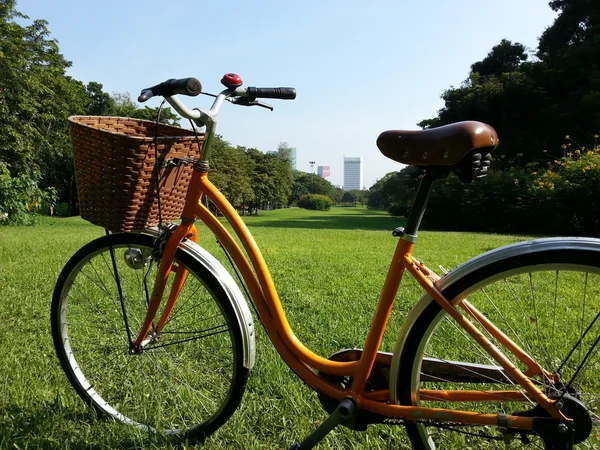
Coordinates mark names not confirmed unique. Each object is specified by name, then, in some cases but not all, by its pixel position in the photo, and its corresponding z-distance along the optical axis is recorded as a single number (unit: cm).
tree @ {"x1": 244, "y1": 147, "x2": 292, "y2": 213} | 4241
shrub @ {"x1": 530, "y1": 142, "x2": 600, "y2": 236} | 1191
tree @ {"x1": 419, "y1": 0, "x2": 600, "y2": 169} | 1964
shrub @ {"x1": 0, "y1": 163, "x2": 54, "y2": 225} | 1355
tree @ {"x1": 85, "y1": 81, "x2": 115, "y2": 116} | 3681
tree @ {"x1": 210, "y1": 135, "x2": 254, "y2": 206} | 2885
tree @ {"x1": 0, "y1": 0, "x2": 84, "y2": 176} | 1838
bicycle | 138
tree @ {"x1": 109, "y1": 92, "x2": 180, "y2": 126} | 2726
